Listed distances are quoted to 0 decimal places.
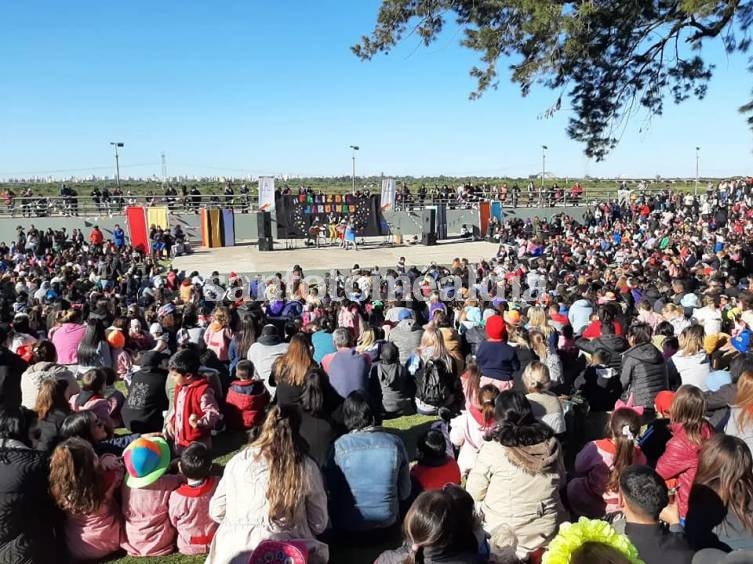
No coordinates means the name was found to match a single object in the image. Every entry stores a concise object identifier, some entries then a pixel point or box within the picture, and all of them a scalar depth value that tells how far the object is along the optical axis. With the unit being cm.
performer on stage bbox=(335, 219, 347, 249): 2604
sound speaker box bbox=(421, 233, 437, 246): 2659
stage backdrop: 2600
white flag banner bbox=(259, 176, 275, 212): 2494
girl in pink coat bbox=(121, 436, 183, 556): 379
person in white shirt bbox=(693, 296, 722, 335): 712
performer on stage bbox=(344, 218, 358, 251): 2519
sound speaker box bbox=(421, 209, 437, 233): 2673
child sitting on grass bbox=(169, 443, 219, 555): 373
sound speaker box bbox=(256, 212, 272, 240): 2441
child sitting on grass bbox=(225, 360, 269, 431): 560
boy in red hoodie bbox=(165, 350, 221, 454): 480
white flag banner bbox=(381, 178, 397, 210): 2709
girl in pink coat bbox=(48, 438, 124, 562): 334
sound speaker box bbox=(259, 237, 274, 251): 2467
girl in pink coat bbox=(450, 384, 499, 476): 431
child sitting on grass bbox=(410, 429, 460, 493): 385
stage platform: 2044
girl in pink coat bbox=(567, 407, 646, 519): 360
